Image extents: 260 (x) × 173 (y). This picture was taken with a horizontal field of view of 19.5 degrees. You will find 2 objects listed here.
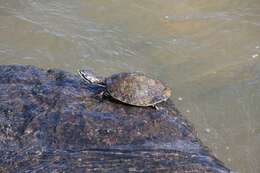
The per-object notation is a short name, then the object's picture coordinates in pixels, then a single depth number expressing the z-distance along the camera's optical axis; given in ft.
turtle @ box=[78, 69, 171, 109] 24.03
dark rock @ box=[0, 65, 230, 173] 20.36
